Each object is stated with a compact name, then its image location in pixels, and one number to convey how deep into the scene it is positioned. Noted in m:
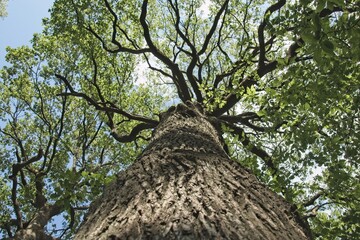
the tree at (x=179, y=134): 2.19
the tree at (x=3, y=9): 17.34
